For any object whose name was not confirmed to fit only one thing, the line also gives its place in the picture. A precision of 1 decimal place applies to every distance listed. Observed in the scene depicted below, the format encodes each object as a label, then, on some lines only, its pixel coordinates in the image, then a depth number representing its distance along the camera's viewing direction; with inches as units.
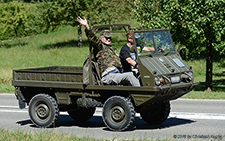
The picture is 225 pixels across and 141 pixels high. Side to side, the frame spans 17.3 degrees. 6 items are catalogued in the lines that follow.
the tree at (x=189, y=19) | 1219.1
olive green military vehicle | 584.7
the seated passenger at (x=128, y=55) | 618.7
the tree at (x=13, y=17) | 3471.0
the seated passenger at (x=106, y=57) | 613.4
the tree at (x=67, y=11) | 3065.9
